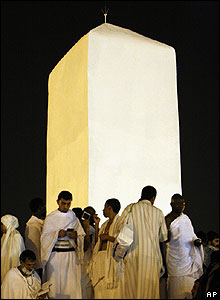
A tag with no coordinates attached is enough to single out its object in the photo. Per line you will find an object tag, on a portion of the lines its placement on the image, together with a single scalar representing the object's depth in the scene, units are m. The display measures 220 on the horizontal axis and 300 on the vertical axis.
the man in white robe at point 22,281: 6.75
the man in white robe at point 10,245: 7.18
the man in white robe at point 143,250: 7.00
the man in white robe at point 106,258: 7.16
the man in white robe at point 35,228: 7.65
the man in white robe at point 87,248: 7.52
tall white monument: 10.39
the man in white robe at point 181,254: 7.26
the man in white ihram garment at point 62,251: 7.20
